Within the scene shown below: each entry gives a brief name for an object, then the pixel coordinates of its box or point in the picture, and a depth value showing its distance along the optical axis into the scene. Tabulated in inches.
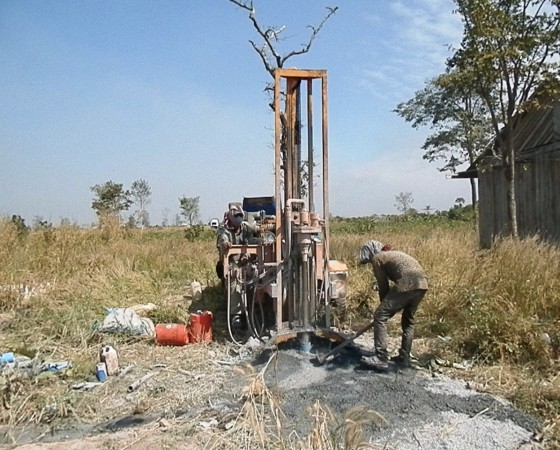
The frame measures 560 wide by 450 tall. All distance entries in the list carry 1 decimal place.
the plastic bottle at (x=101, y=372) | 205.3
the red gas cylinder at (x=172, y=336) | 245.8
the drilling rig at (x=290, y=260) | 219.8
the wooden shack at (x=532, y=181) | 413.7
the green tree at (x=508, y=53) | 343.9
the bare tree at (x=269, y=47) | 438.3
